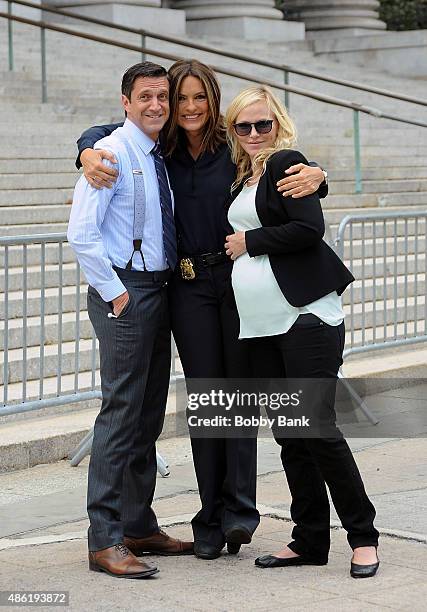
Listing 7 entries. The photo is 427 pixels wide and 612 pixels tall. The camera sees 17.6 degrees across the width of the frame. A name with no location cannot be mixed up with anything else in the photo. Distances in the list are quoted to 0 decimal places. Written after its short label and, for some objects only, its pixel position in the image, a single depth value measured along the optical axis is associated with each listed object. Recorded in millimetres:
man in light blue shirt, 5359
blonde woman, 5223
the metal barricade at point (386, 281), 9688
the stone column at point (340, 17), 24562
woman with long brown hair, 5449
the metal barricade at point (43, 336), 7777
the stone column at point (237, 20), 22500
